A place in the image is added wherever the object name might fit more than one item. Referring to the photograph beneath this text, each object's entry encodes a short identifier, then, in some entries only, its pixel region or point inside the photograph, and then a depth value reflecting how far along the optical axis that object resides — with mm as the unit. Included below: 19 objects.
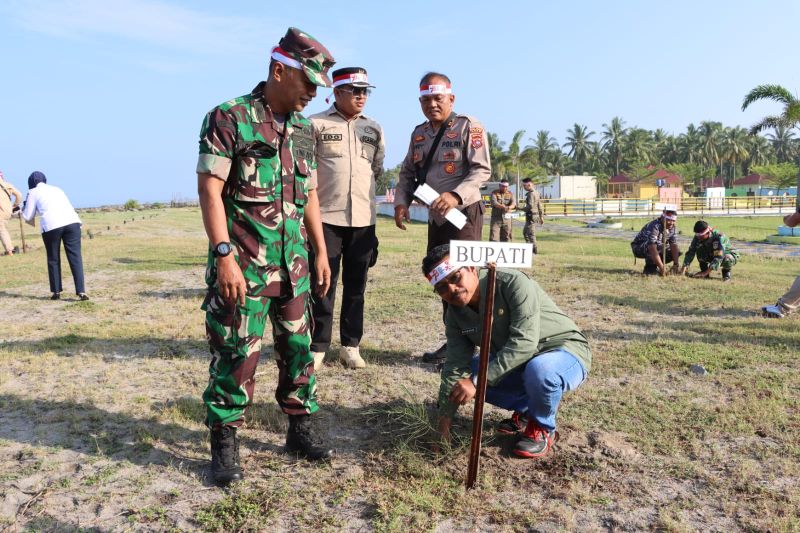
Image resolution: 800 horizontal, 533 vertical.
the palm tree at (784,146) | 90500
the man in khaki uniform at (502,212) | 12312
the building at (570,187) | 62188
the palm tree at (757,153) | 81562
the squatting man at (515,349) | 2707
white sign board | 2475
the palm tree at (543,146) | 84675
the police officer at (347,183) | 3992
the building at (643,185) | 61594
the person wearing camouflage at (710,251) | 8445
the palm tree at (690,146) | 79831
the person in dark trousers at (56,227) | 7160
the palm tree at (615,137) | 80875
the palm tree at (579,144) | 85000
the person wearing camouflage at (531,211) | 12966
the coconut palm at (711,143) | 79250
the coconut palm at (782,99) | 18438
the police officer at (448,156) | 4039
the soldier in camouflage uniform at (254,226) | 2447
